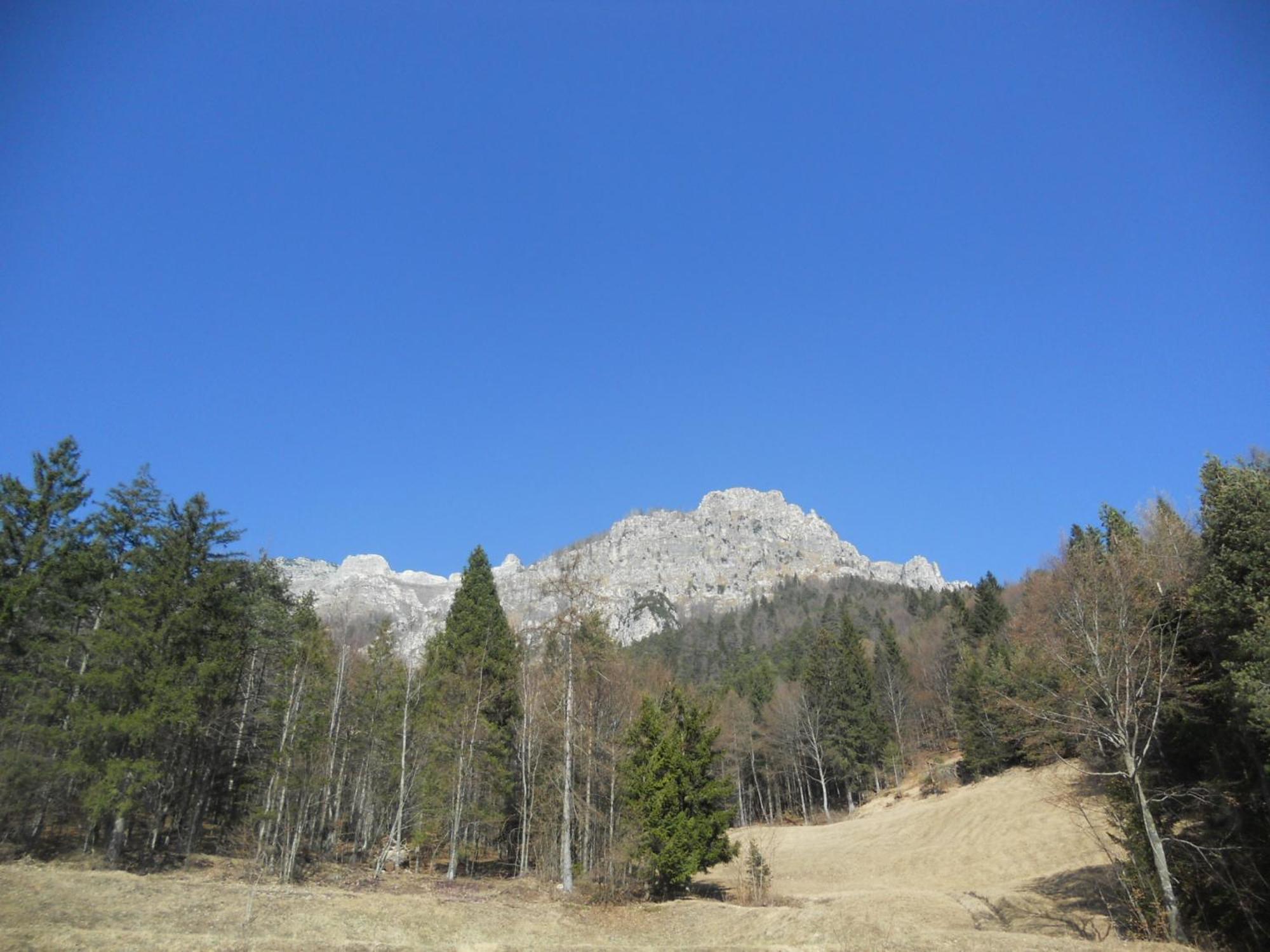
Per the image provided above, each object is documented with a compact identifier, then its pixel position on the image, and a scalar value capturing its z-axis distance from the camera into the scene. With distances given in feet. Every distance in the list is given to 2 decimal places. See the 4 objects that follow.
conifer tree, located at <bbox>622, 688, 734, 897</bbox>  68.95
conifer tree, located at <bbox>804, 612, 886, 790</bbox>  178.50
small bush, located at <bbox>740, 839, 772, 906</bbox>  70.79
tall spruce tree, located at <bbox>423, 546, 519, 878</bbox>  90.84
